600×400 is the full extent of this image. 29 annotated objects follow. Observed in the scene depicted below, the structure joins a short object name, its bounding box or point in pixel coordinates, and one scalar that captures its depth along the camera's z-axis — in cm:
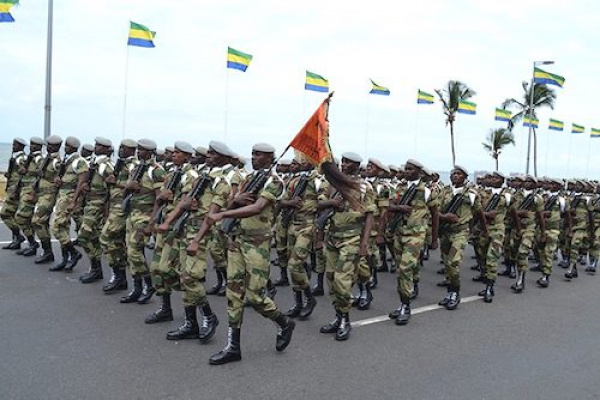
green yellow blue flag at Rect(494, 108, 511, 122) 2242
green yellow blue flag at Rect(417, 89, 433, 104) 2155
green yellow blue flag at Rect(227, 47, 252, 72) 1446
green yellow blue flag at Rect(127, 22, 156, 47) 1352
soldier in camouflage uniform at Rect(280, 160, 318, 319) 611
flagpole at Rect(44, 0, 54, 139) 1462
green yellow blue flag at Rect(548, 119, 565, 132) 2402
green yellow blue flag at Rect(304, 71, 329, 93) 1639
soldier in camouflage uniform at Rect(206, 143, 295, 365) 448
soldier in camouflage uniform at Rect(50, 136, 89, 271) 755
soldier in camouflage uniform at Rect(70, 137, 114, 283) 711
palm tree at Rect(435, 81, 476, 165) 3303
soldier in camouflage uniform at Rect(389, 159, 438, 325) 614
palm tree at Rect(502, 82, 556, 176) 3169
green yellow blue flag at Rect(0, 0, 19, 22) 1138
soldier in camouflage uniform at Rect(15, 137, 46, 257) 845
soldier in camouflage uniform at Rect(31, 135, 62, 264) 798
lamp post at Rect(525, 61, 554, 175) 2134
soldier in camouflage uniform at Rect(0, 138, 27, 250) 885
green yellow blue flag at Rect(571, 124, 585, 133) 2484
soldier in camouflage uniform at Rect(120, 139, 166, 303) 615
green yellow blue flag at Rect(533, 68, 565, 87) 2023
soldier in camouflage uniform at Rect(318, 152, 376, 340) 532
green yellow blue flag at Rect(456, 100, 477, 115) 2230
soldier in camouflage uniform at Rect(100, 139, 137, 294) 662
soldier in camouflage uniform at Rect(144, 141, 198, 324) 529
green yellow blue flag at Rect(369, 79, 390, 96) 1972
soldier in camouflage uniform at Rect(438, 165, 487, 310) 690
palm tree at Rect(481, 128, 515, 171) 3581
